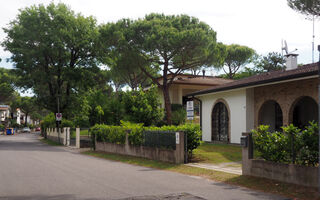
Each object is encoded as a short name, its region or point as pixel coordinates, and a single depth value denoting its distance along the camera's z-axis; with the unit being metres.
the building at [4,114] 90.50
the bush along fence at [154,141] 14.77
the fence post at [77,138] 29.23
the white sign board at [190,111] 14.34
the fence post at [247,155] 10.99
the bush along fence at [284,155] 8.94
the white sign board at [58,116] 35.50
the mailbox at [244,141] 11.03
